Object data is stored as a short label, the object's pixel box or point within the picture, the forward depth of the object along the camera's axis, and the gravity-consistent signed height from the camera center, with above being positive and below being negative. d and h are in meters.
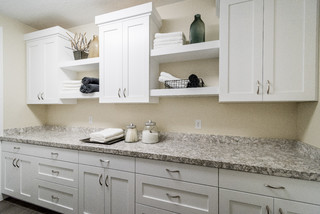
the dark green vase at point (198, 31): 1.51 +0.76
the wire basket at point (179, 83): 1.53 +0.23
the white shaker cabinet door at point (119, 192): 1.38 -0.84
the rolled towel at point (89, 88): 1.86 +0.21
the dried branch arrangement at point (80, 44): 2.10 +0.86
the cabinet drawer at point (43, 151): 1.62 -0.56
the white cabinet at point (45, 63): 2.14 +0.62
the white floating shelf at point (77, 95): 1.90 +0.12
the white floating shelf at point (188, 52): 1.42 +0.54
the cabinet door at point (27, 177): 1.85 -0.93
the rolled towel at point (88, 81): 1.87 +0.31
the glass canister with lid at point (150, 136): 1.63 -0.34
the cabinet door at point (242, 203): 1.00 -0.69
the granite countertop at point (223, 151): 1.01 -0.42
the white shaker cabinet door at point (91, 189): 1.50 -0.88
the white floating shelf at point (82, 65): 1.92 +0.54
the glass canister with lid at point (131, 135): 1.70 -0.35
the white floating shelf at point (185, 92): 1.40 +0.13
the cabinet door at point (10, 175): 1.97 -0.96
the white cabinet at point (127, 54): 1.62 +0.58
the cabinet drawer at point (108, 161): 1.38 -0.55
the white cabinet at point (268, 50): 1.12 +0.45
